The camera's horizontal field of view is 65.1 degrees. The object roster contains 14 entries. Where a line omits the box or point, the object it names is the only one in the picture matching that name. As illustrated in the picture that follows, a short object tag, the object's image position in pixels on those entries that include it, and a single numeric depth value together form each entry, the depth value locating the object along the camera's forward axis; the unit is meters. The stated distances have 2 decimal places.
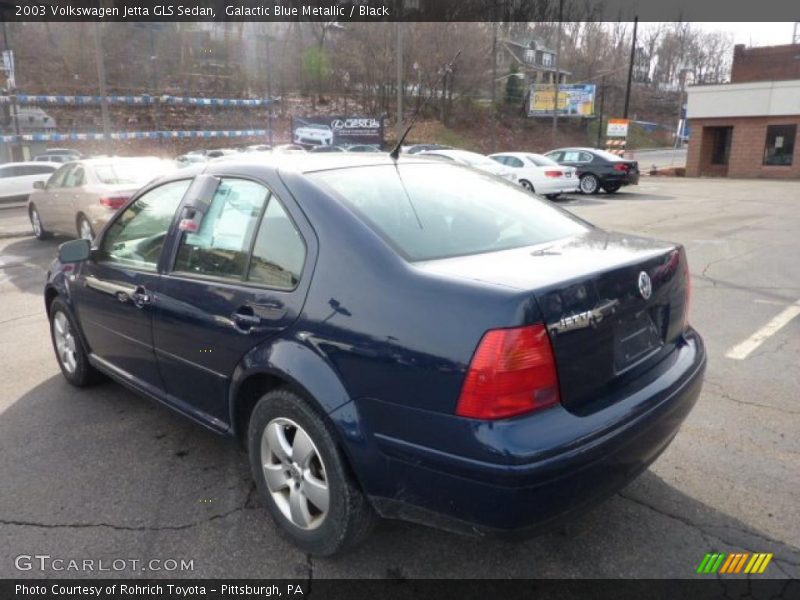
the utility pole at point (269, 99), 39.33
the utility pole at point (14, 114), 30.04
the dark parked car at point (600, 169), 19.86
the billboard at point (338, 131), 33.59
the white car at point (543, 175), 18.11
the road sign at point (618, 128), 32.75
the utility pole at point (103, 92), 20.87
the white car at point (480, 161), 17.73
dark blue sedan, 2.07
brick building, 29.06
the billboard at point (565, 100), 52.47
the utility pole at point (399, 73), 26.08
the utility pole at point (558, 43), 39.61
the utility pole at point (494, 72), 56.72
